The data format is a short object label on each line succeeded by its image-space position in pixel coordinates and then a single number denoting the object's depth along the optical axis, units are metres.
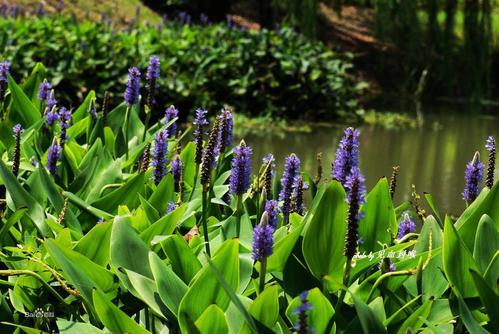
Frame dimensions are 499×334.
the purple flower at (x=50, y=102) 5.33
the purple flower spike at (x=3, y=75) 5.40
